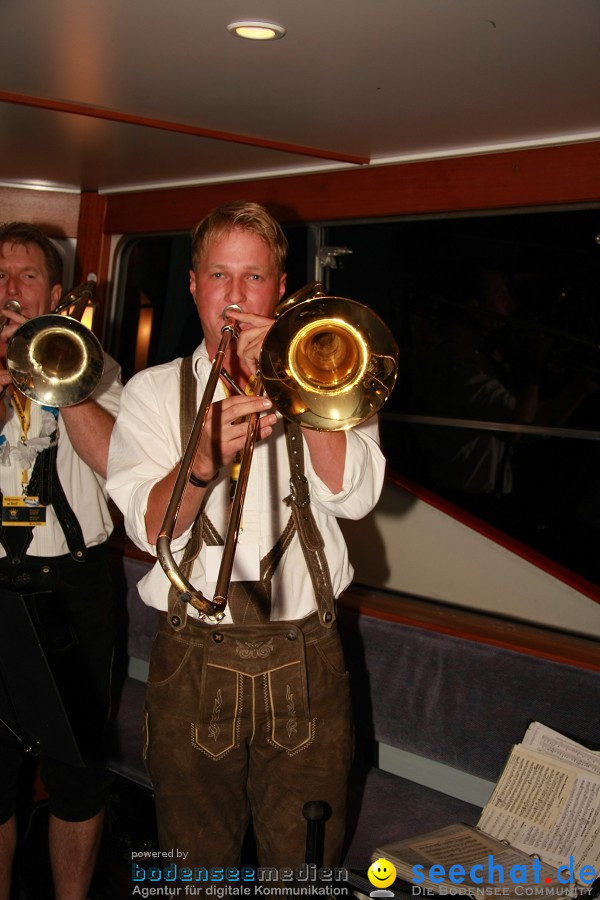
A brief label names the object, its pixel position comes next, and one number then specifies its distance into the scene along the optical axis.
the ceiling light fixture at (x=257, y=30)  2.16
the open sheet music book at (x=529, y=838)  2.60
